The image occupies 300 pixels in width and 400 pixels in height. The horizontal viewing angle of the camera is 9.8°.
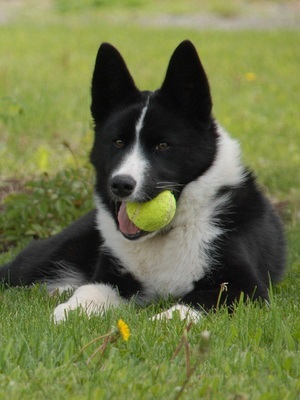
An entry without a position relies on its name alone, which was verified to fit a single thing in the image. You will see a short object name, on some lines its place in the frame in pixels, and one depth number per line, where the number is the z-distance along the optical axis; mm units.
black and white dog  9056
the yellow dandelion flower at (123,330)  6312
